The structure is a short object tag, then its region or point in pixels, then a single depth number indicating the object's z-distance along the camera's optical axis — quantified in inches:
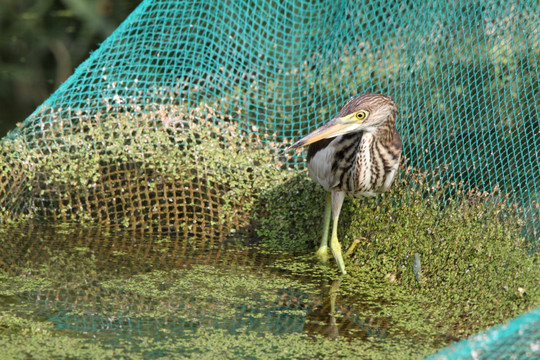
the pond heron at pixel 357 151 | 378.3
